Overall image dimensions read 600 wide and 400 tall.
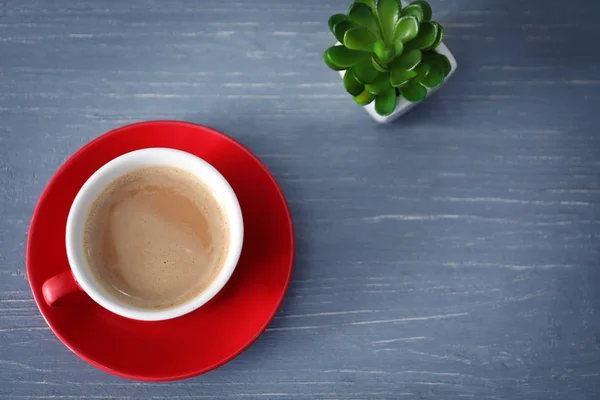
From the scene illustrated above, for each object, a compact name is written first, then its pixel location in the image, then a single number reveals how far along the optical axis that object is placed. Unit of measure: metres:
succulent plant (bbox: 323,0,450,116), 0.86
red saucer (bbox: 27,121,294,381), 0.91
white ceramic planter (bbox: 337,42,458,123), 0.96
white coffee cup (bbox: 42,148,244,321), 0.83
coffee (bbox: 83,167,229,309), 0.92
